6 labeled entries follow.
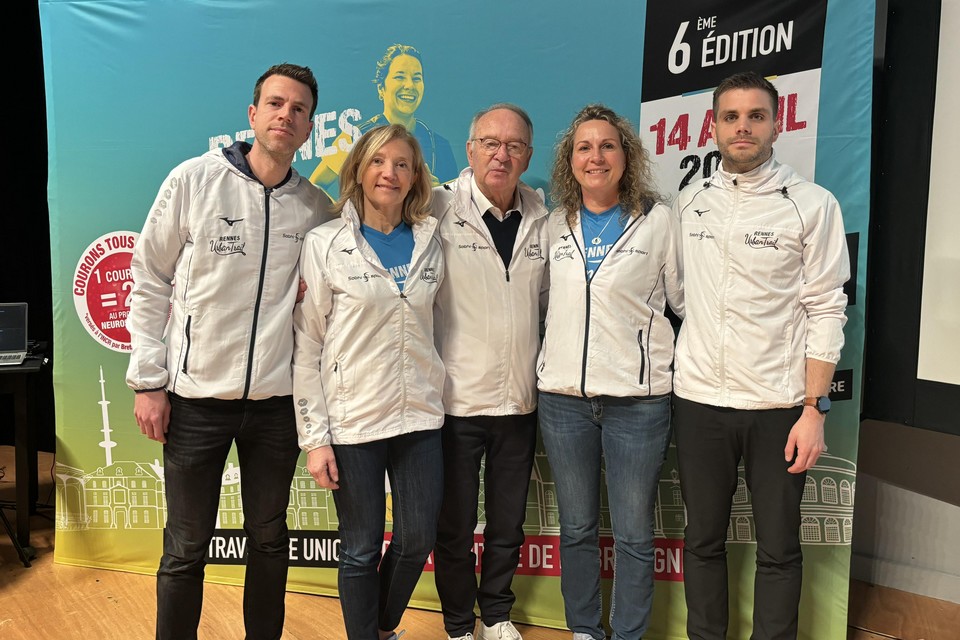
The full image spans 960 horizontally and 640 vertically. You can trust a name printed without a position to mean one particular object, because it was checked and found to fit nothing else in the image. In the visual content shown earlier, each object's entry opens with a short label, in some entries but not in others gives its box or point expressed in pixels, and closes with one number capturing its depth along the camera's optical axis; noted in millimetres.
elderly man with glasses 2076
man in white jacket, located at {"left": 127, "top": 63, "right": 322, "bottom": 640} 1827
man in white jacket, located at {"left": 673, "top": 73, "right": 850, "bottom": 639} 1920
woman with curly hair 2014
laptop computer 3094
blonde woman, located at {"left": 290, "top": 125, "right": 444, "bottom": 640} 1859
